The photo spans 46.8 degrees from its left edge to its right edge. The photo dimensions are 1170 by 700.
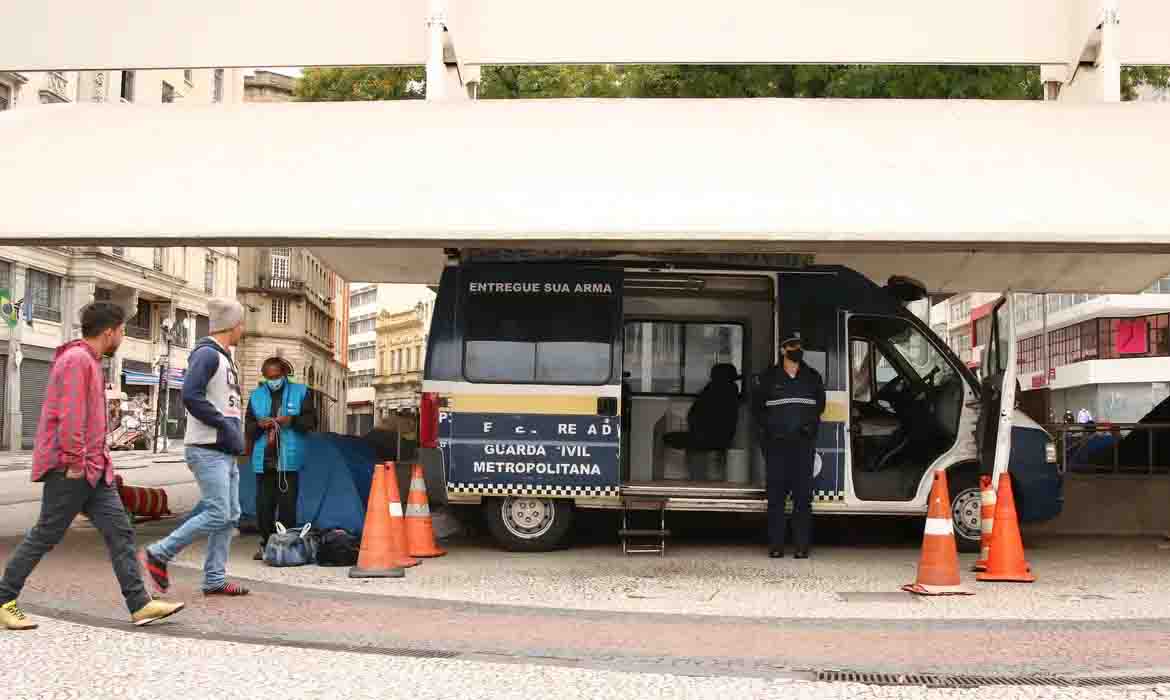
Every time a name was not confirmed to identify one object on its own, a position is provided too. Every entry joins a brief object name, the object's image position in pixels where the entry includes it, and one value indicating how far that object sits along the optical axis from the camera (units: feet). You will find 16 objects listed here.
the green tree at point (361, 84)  81.41
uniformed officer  35.55
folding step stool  36.50
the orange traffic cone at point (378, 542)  31.78
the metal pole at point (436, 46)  43.88
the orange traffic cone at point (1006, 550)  31.71
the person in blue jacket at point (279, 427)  34.06
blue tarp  36.52
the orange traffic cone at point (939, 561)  29.73
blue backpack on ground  33.30
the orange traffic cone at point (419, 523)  35.83
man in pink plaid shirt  22.17
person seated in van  41.01
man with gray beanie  25.20
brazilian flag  130.62
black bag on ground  33.73
